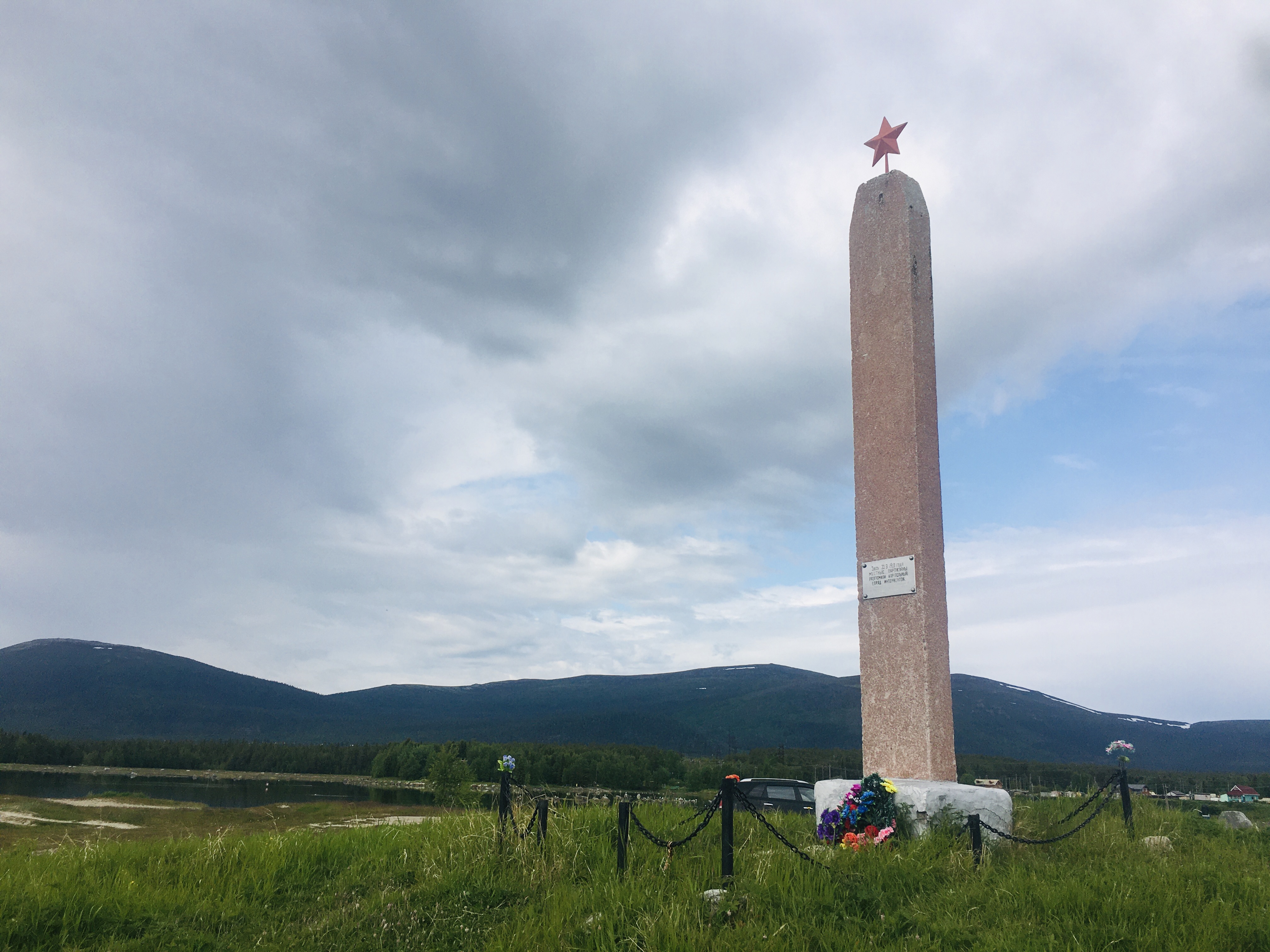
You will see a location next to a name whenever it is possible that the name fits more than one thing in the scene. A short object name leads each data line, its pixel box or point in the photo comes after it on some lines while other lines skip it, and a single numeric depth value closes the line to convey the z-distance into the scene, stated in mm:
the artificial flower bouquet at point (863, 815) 8633
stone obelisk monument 10039
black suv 16859
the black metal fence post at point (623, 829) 7500
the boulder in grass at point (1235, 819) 12523
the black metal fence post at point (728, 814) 6965
